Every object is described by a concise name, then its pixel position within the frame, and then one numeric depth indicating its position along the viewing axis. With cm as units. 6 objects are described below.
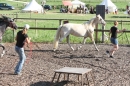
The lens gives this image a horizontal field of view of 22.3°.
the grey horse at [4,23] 1162
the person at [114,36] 1260
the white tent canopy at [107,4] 4519
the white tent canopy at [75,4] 5250
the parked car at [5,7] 5579
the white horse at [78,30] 1413
